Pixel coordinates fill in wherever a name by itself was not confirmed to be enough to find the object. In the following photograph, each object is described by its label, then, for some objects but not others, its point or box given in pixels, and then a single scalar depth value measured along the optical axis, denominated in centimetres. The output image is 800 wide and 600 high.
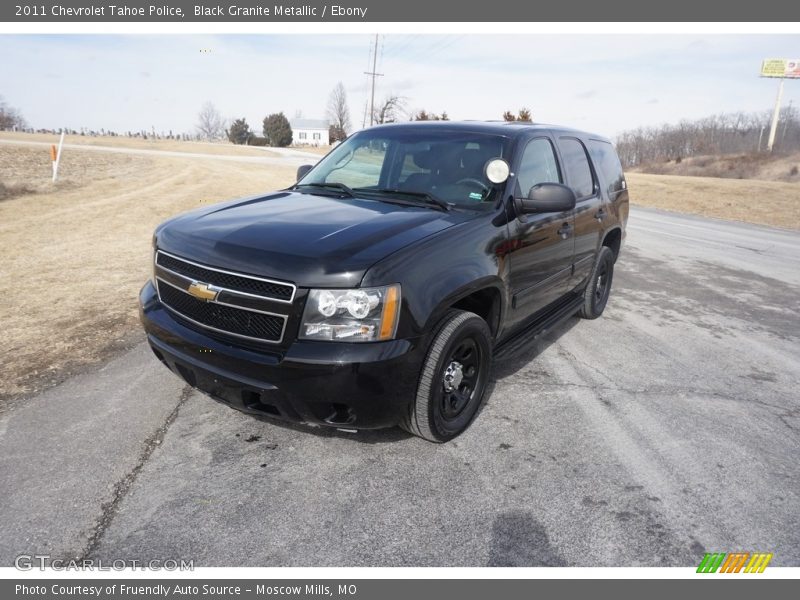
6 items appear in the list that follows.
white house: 10738
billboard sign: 6888
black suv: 265
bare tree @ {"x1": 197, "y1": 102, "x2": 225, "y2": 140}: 10406
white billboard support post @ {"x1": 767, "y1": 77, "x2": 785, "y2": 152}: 6438
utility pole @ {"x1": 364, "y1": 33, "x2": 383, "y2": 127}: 4997
